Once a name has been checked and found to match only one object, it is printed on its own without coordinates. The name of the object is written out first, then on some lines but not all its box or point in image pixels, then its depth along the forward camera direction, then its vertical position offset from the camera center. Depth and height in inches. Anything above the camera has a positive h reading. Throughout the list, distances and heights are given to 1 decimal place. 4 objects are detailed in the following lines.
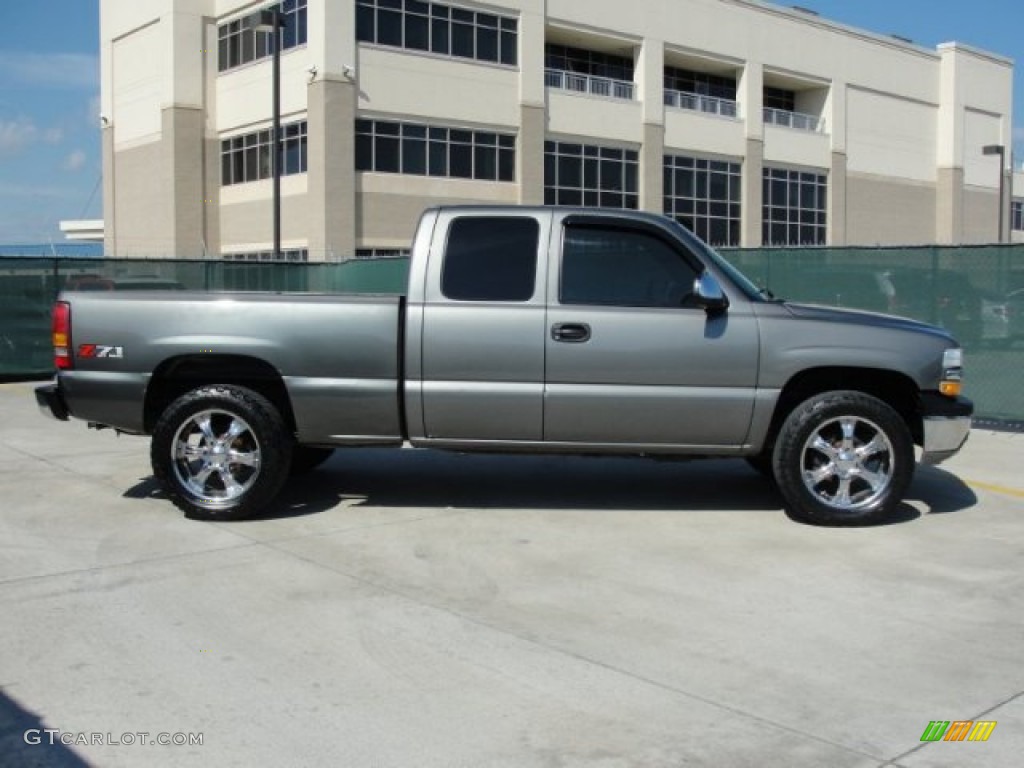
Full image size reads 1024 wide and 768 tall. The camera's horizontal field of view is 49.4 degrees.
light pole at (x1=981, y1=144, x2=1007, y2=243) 1793.8 +297.6
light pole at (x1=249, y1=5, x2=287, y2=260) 1049.5 +231.1
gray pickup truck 281.9 -9.4
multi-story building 1457.9 +320.0
